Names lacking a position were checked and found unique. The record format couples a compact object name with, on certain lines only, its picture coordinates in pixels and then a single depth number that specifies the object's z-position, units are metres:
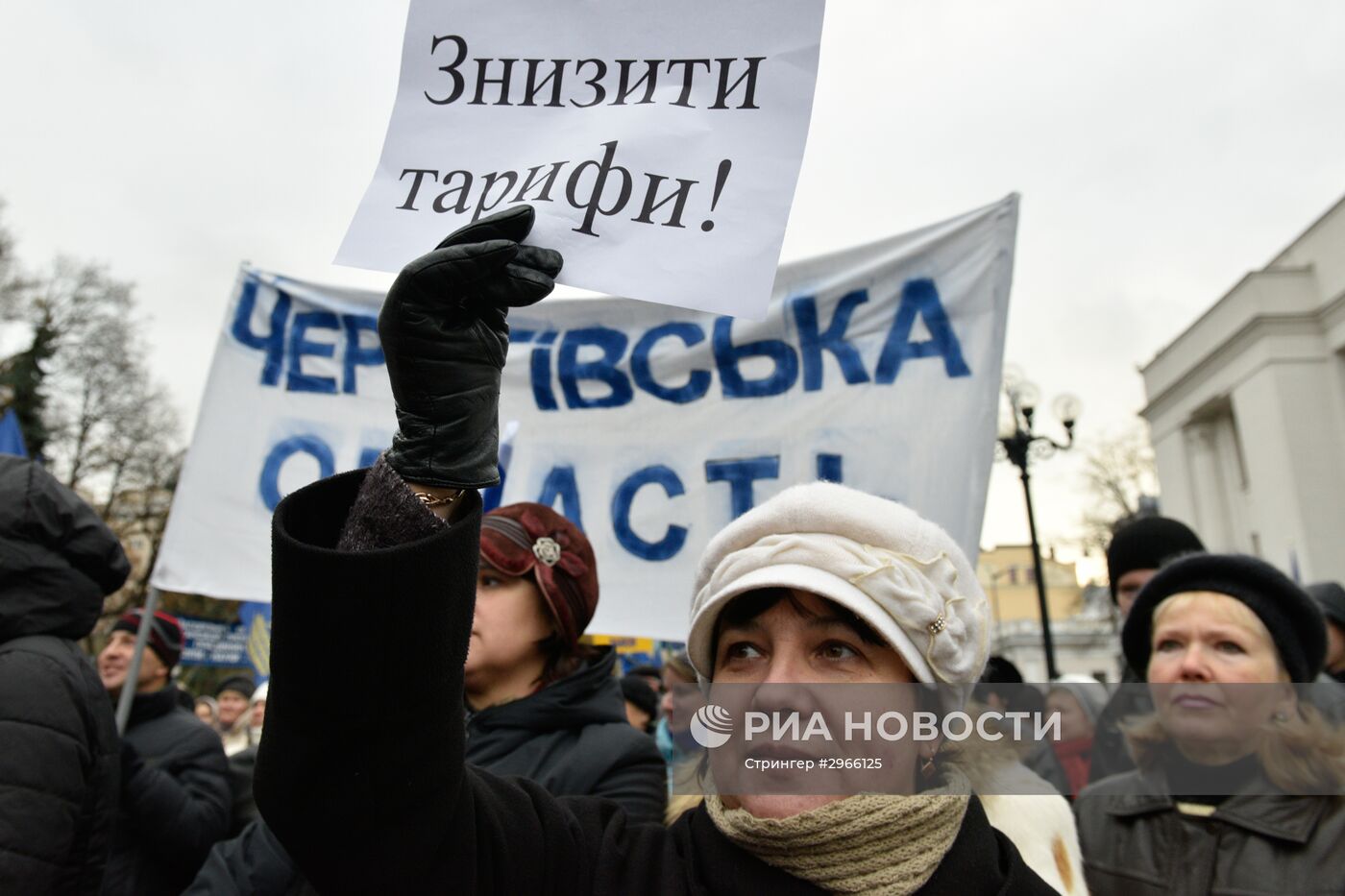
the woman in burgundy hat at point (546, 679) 2.05
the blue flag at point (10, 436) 4.08
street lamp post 11.19
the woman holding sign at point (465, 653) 1.09
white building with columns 29.47
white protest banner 3.43
